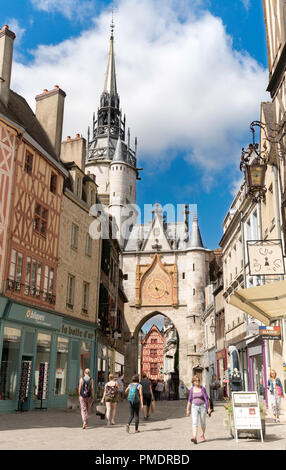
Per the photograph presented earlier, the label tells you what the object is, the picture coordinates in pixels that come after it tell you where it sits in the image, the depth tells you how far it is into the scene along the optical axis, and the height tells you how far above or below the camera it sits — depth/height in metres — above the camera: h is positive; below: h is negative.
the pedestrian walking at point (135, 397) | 10.46 -0.34
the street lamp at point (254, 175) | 13.88 +5.76
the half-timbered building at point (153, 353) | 80.31 +4.52
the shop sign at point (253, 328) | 18.42 +1.98
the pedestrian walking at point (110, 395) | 11.39 -0.33
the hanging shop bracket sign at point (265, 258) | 12.95 +3.24
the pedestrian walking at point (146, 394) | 13.38 -0.36
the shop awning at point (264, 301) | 10.78 +1.90
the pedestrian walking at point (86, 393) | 10.94 -0.29
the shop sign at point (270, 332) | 14.71 +1.47
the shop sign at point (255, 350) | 18.98 +1.24
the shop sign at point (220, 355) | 29.19 +1.62
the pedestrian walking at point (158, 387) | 29.41 -0.36
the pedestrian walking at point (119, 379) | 18.09 +0.03
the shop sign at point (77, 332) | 19.52 +1.97
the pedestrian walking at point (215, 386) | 23.73 -0.23
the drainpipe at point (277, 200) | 15.56 +5.73
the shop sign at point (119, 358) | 31.90 +1.51
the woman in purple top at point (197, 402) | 8.50 -0.35
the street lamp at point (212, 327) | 34.54 +3.78
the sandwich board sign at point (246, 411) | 8.36 -0.49
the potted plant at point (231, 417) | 8.58 -0.62
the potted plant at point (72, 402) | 16.22 -0.71
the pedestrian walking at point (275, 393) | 12.39 -0.26
